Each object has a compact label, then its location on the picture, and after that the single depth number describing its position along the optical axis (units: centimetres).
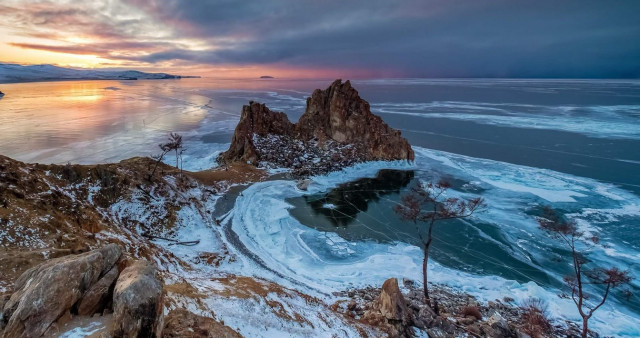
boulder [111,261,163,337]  912
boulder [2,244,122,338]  925
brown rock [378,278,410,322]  1895
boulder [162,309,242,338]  1108
